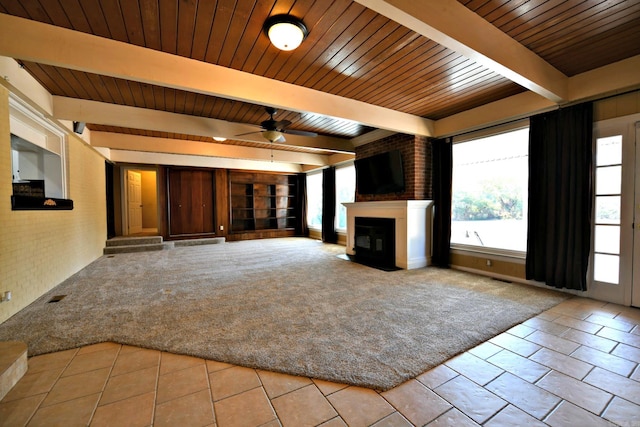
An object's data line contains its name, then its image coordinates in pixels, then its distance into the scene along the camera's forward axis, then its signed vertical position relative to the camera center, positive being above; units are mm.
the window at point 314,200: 9016 +181
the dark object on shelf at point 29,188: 2975 +225
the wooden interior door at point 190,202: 7813 +109
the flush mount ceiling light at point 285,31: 2152 +1473
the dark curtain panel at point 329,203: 7965 +50
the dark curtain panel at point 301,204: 9516 +43
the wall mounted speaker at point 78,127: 4188 +1285
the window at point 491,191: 3933 +220
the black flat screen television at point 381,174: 5059 +658
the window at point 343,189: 7465 +461
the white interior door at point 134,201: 7945 +155
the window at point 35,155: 3107 +727
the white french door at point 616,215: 2961 -126
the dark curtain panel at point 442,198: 4785 +126
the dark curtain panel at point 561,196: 3199 +105
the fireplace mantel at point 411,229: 4750 -453
